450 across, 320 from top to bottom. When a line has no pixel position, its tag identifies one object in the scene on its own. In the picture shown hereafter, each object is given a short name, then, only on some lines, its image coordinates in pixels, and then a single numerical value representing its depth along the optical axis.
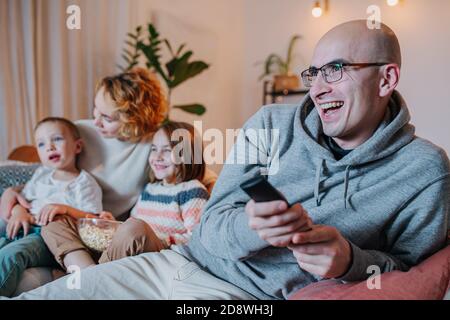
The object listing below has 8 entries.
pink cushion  0.73
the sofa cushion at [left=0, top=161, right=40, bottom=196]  1.58
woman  1.46
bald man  0.87
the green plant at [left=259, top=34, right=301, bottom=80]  3.48
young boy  1.24
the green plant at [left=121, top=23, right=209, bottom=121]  2.88
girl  1.24
